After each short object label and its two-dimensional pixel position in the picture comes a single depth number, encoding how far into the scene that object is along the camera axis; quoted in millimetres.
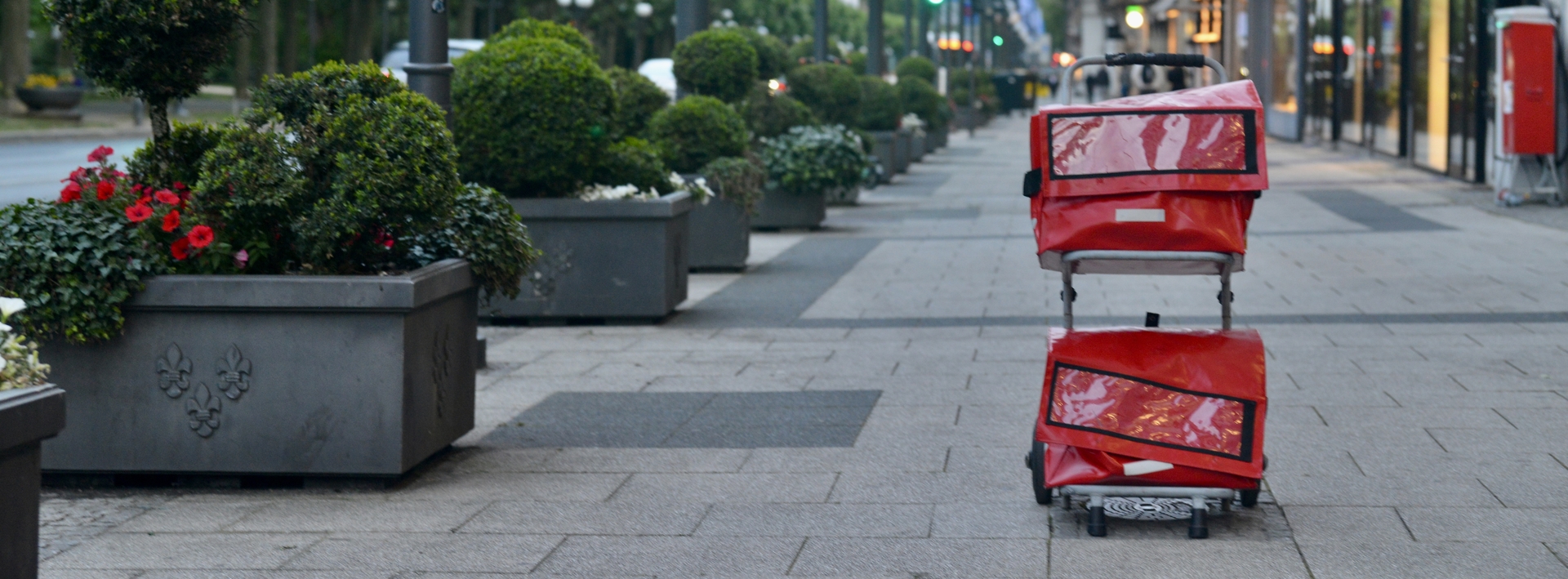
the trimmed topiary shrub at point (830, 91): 20375
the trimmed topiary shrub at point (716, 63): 14742
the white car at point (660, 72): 27109
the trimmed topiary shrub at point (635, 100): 12969
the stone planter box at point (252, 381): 5387
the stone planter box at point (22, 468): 3180
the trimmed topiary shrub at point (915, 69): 33250
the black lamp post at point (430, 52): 7629
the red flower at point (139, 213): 5410
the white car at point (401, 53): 26205
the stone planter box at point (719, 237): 12672
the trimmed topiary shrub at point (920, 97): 30109
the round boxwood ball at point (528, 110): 9172
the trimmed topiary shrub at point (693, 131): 12789
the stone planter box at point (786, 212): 16547
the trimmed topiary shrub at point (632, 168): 10156
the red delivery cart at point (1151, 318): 4512
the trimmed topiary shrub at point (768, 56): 16859
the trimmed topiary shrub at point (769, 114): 16516
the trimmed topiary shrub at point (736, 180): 12500
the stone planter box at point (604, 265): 9672
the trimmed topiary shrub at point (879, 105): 24125
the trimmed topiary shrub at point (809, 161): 16000
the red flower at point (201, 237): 5414
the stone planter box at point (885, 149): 24188
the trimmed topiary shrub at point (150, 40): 5555
